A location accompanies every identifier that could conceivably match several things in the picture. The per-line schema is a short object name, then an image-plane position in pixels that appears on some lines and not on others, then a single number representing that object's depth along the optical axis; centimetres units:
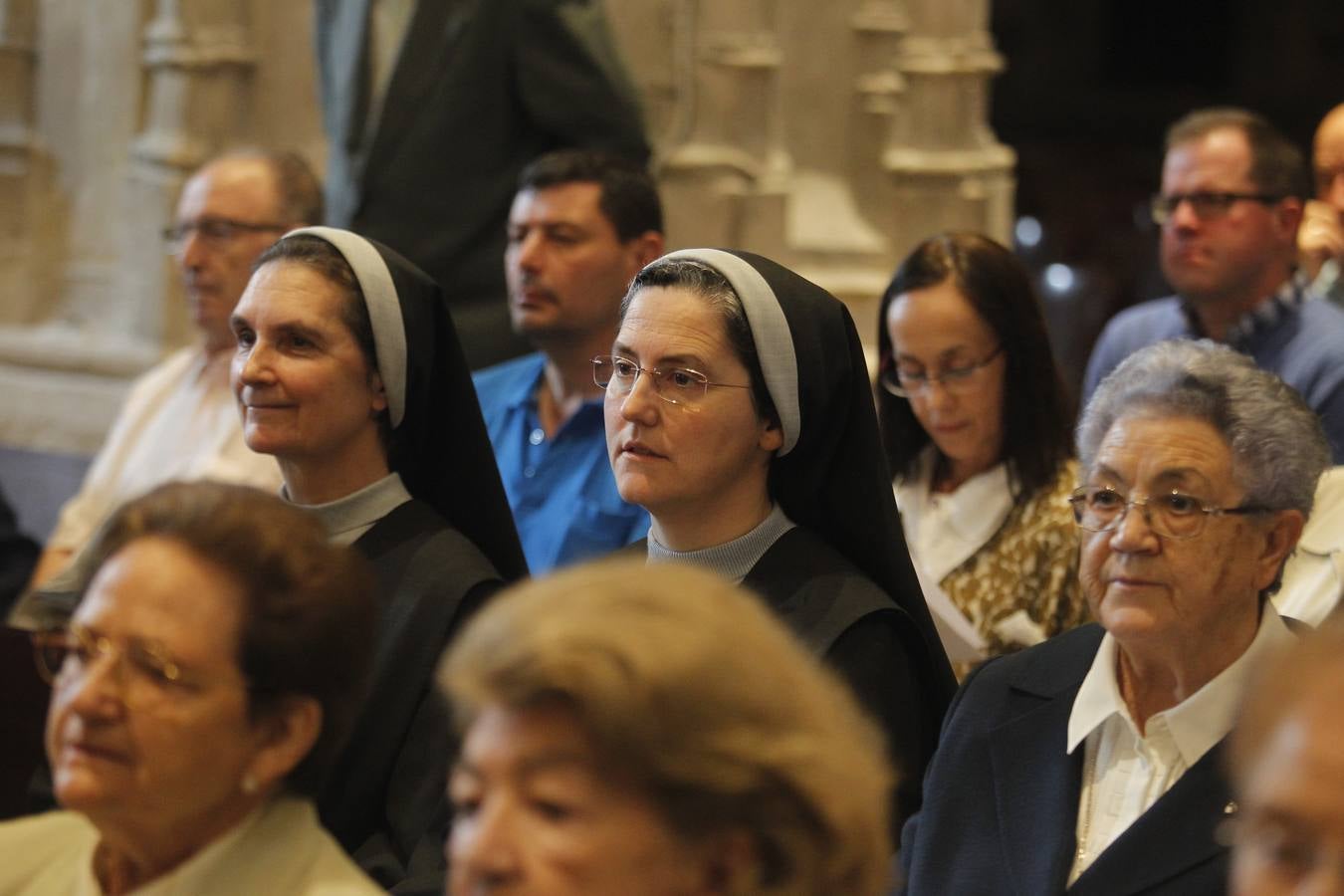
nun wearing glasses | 626
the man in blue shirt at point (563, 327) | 870
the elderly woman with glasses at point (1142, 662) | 536
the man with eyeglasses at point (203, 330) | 993
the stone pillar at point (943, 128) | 1212
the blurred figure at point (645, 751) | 335
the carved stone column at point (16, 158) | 1323
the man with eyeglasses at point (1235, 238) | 918
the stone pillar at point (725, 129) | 1184
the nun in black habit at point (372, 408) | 669
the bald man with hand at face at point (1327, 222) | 998
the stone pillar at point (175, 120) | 1246
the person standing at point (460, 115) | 1095
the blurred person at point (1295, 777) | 316
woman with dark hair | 766
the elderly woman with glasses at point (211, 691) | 427
